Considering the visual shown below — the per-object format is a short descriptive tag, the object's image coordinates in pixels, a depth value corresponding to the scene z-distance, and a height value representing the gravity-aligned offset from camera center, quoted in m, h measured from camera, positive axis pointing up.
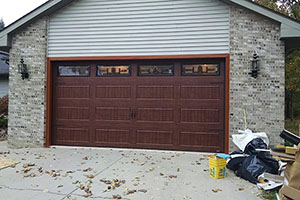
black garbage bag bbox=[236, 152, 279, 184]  4.27 -1.27
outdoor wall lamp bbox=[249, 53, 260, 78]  5.94 +0.77
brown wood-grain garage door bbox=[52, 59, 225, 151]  6.49 -0.24
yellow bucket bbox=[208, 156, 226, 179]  4.45 -1.33
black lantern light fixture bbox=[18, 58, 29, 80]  7.05 +0.73
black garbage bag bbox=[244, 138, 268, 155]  4.73 -0.99
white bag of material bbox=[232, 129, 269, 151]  5.33 -0.95
